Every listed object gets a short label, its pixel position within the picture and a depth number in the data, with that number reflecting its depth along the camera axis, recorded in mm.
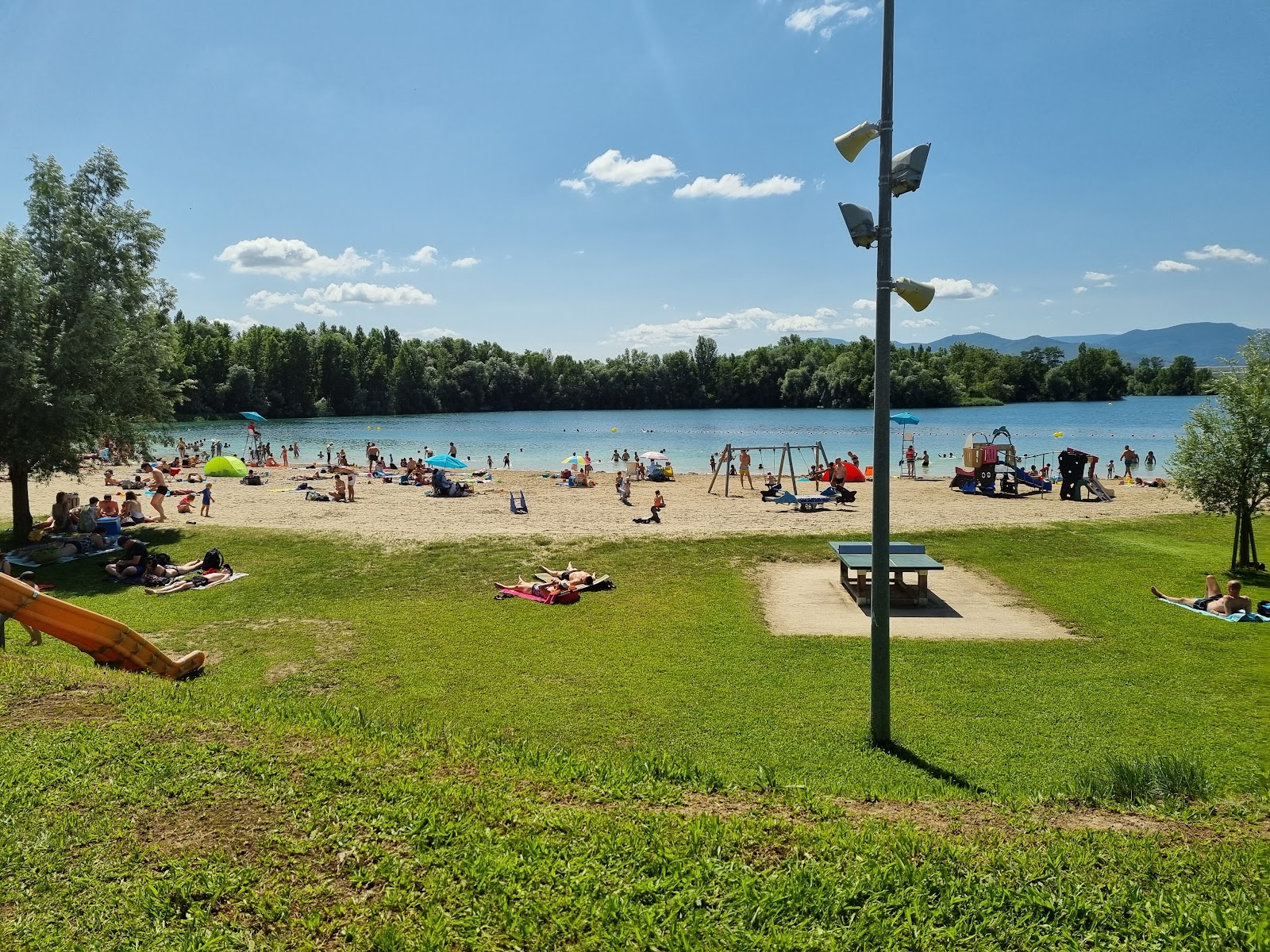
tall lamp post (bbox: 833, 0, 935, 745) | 7023
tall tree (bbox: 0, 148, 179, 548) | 16078
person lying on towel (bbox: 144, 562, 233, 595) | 14262
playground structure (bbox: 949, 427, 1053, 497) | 31203
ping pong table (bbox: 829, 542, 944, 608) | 12992
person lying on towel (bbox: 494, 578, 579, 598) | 13938
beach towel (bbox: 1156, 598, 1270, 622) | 12258
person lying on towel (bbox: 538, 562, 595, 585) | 14523
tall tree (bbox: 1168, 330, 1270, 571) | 15352
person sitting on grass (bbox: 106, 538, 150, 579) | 15031
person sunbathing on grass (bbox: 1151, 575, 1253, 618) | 12406
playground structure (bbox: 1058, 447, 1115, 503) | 29469
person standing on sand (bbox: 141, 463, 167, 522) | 22578
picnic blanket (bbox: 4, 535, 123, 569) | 16062
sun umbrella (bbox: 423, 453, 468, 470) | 33594
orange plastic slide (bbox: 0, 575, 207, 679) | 8492
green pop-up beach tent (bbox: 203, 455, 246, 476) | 36625
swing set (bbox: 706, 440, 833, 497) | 32750
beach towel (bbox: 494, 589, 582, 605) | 13672
